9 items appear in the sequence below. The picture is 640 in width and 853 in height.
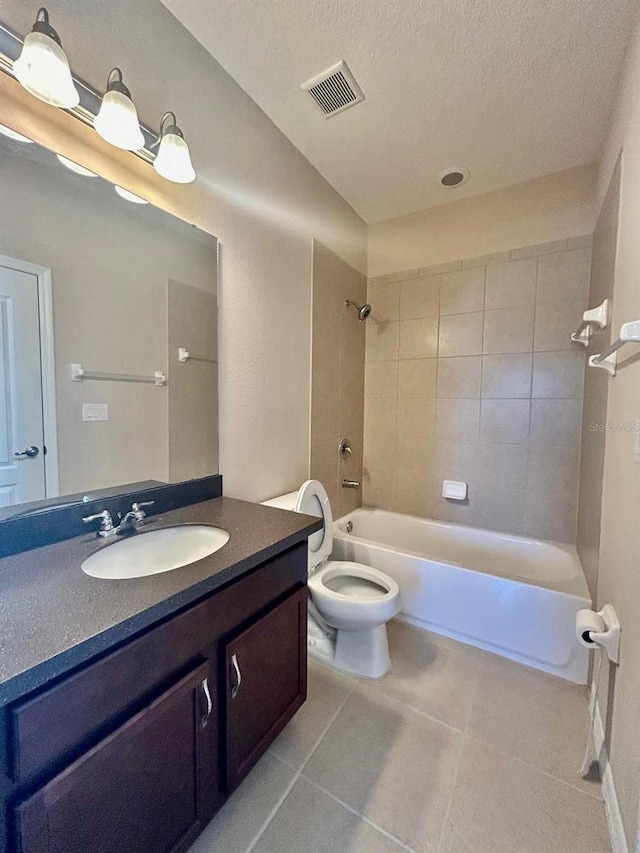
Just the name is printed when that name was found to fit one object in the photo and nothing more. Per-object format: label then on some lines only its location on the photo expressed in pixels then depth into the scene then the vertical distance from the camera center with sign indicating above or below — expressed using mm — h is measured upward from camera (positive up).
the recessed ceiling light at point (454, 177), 2070 +1444
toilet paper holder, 1080 -699
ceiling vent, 1475 +1434
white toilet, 1545 -910
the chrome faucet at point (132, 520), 1108 -367
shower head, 2489 +728
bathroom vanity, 565 -596
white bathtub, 1608 -930
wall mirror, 964 +242
